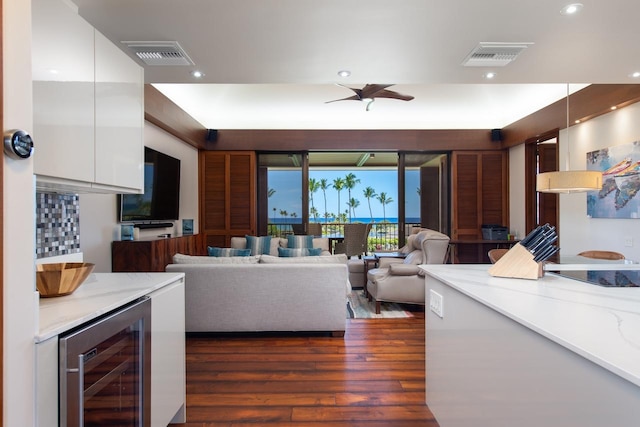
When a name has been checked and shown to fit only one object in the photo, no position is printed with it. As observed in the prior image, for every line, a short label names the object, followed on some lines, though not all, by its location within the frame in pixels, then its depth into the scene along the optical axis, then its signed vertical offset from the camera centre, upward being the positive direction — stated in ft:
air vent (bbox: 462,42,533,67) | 9.37 +4.21
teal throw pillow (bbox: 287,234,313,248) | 19.31 -1.36
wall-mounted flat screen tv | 13.77 +0.82
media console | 12.76 -1.38
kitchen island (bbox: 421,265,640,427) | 2.96 -1.41
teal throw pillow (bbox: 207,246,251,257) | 14.33 -1.49
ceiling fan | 14.75 +4.98
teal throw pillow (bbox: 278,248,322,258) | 14.99 -1.50
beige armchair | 15.12 -2.54
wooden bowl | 4.95 -0.88
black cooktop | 5.40 -1.02
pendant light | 11.04 +0.99
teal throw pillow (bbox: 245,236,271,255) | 19.24 -1.55
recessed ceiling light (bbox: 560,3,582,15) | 7.57 +4.21
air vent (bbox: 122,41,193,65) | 9.25 +4.21
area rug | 14.73 -3.95
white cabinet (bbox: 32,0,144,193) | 4.92 +1.69
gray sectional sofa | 12.09 -2.62
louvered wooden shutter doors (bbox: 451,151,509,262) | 22.34 +1.38
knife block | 5.92 -0.84
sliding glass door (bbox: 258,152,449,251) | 22.88 +1.34
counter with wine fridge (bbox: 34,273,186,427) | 3.69 -1.45
